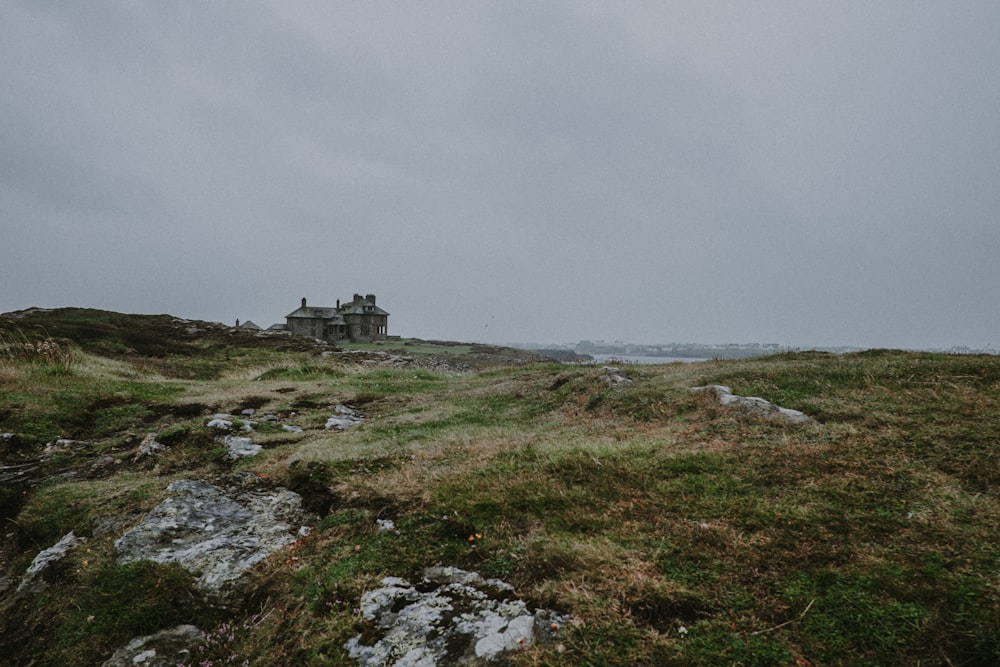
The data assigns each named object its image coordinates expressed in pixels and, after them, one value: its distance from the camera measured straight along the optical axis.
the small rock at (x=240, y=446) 9.74
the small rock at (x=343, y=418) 13.05
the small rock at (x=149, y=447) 9.92
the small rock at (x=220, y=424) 11.34
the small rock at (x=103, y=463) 9.48
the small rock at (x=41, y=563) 5.41
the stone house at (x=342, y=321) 89.50
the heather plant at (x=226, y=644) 4.11
